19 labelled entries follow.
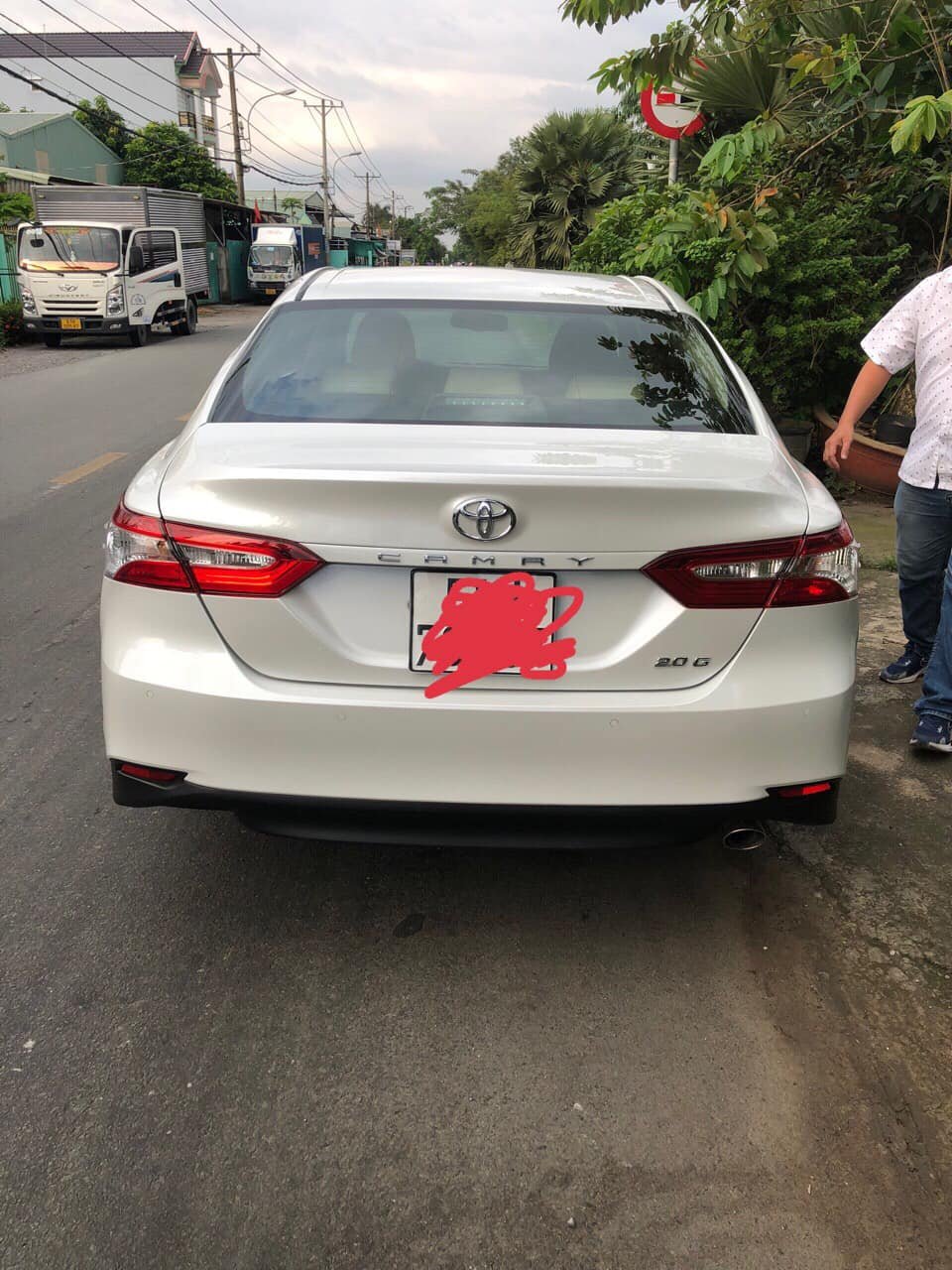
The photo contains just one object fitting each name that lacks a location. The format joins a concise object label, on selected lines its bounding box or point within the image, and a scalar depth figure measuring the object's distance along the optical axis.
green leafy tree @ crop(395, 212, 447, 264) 105.00
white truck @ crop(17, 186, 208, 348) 20.05
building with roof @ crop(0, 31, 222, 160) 60.34
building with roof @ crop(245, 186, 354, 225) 85.18
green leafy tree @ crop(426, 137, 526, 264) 42.42
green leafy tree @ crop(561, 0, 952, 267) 5.50
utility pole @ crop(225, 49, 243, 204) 47.22
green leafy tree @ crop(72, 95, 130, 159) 44.25
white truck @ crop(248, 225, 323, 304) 40.56
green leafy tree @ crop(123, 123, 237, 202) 44.34
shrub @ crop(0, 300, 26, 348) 20.86
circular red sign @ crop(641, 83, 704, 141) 7.73
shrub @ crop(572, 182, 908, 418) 7.09
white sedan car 2.28
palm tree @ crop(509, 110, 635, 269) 20.34
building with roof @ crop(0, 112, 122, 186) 42.50
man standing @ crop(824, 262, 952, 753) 3.82
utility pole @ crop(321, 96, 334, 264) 52.75
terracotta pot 7.27
